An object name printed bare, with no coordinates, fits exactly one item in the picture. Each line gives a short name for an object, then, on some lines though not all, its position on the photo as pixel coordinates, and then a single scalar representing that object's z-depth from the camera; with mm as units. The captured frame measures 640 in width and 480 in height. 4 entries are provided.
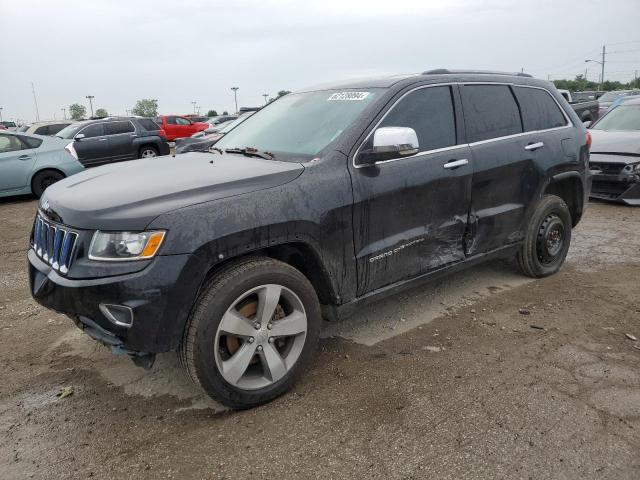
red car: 25797
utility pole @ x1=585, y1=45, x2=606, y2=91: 71125
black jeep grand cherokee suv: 2529
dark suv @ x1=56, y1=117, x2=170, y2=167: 13953
